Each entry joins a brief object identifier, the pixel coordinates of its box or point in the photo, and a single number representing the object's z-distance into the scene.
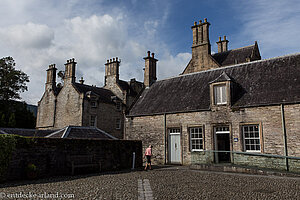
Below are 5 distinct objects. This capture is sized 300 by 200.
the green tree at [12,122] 29.80
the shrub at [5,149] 9.91
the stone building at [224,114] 13.65
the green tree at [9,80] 33.34
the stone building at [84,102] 29.33
